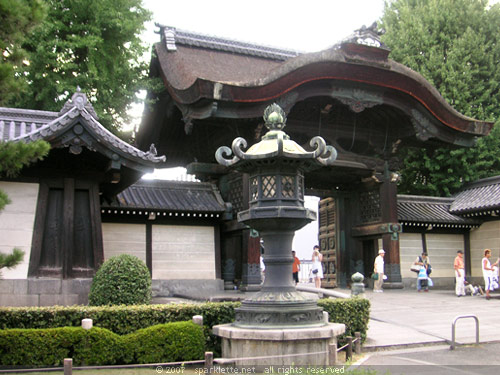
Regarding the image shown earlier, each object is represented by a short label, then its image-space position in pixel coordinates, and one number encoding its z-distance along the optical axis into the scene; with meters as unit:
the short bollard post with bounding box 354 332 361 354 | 9.06
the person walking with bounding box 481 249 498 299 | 16.39
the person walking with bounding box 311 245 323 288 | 17.14
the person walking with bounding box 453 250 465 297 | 16.69
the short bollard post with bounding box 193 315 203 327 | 8.63
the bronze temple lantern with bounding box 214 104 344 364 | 7.76
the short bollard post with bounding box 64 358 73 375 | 5.77
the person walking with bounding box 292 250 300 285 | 17.74
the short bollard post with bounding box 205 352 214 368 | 6.08
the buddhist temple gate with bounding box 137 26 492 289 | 15.50
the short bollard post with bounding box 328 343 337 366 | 7.17
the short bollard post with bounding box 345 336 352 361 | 8.52
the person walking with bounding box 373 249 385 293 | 17.34
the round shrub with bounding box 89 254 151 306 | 9.94
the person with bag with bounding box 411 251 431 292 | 18.34
